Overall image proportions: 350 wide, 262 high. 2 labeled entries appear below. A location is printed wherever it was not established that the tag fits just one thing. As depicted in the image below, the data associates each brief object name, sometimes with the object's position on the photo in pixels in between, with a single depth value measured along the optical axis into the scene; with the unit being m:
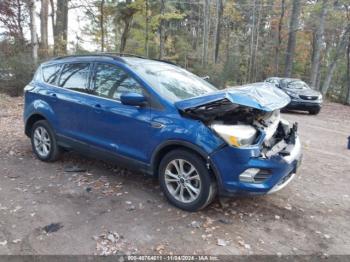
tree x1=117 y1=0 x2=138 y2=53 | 20.45
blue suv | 3.46
